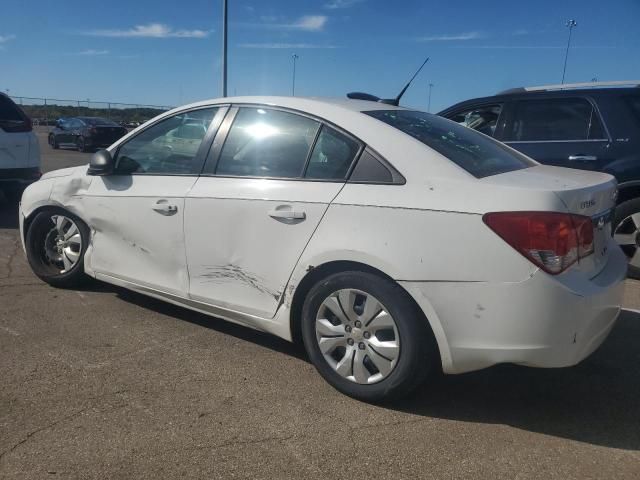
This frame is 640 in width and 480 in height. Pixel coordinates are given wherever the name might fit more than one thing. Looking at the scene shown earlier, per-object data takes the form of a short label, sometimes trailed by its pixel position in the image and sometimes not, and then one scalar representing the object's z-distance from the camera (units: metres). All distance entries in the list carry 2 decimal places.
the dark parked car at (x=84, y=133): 23.67
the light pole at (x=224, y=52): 17.84
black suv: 5.50
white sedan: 2.68
